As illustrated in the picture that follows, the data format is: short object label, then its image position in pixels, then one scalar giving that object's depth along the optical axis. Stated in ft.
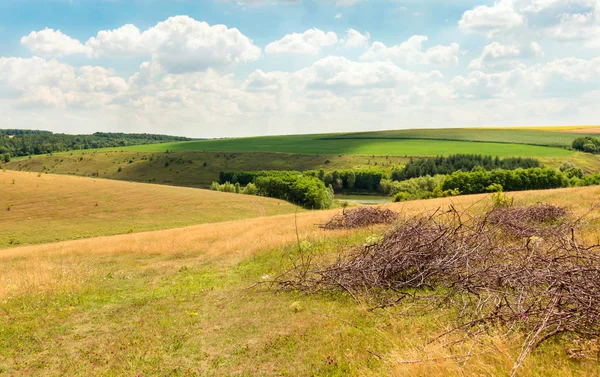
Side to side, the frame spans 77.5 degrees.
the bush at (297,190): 313.94
